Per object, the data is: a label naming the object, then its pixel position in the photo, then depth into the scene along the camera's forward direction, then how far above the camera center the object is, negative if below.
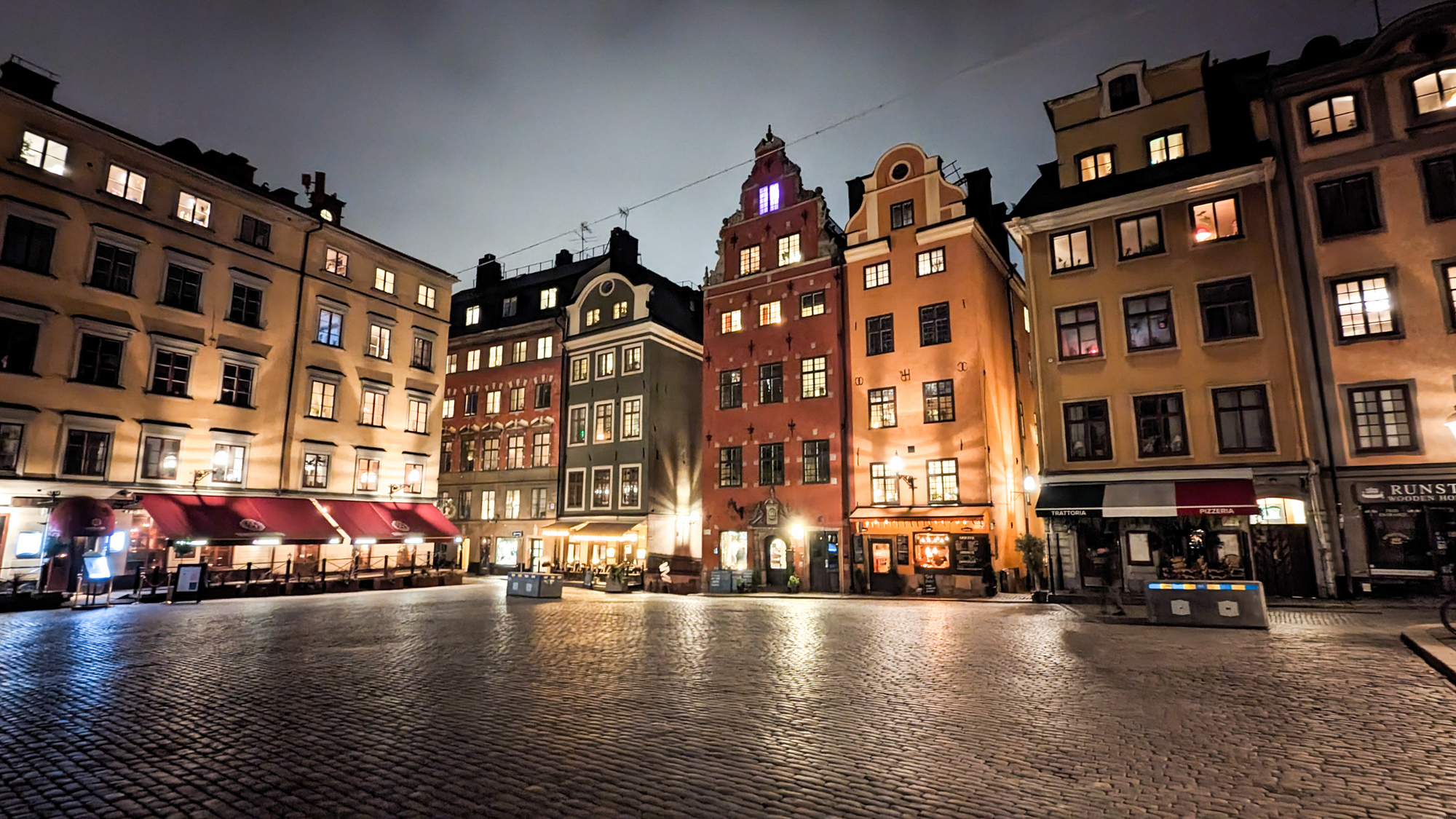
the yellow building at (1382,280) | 19.95 +7.33
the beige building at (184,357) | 24.16 +7.01
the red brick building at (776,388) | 31.66 +6.76
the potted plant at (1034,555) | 27.14 -0.85
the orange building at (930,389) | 27.92 +5.87
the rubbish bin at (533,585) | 25.30 -1.77
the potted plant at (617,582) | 30.64 -2.03
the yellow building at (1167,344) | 21.86 +6.24
